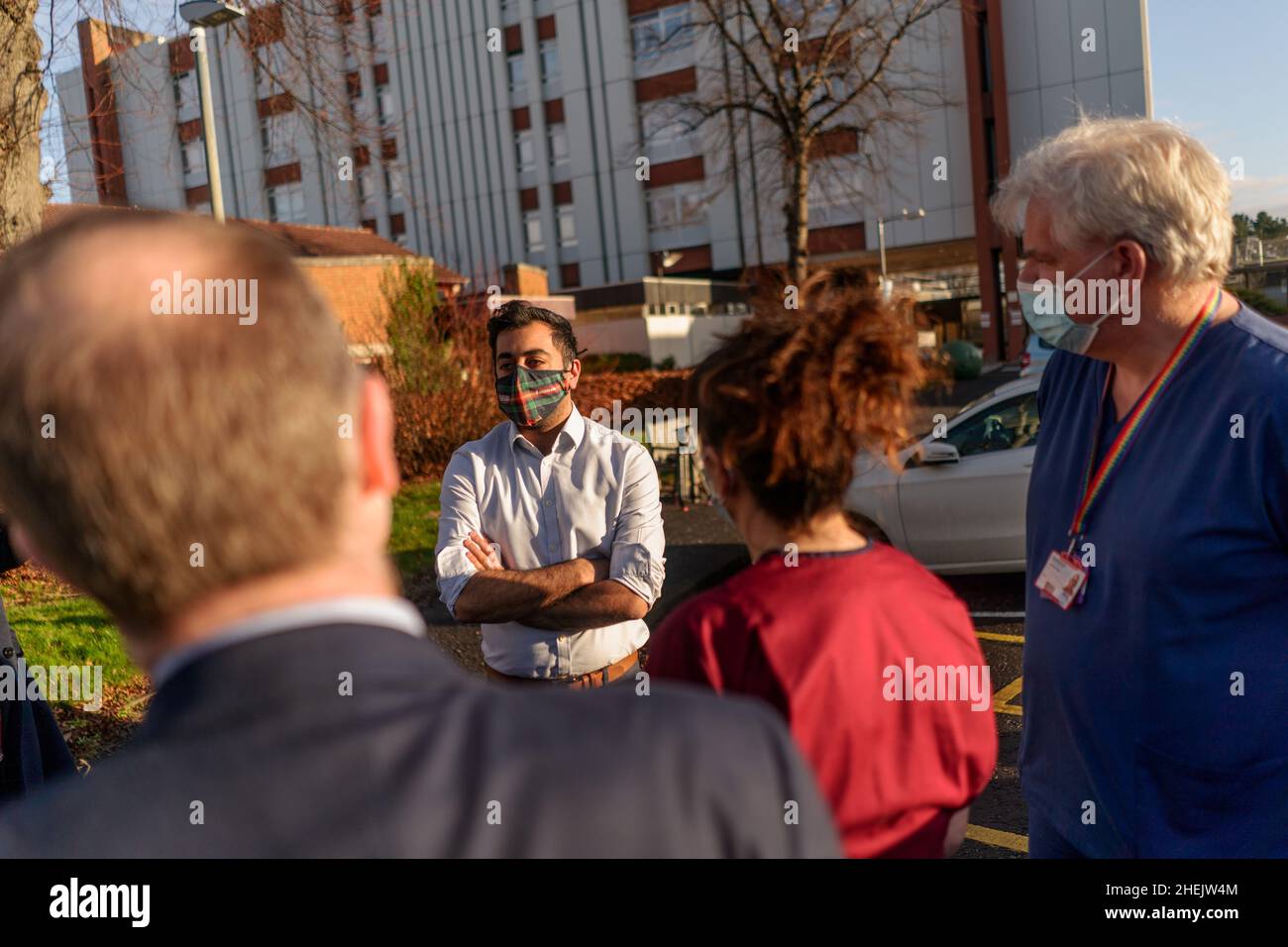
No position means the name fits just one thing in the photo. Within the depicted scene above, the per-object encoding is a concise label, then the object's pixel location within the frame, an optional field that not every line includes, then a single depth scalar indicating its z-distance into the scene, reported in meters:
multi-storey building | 34.25
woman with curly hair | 1.42
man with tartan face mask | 3.22
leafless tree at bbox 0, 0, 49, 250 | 7.11
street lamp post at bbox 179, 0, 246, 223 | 8.17
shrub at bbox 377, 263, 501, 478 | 13.27
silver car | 8.20
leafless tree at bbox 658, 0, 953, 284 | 20.53
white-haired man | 1.97
